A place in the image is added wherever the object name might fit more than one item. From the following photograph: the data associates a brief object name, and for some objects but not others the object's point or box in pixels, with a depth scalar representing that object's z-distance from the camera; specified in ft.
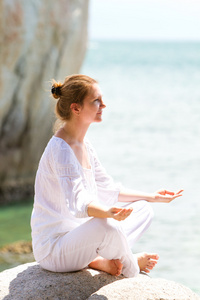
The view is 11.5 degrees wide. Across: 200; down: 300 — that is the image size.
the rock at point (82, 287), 15.56
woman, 15.82
